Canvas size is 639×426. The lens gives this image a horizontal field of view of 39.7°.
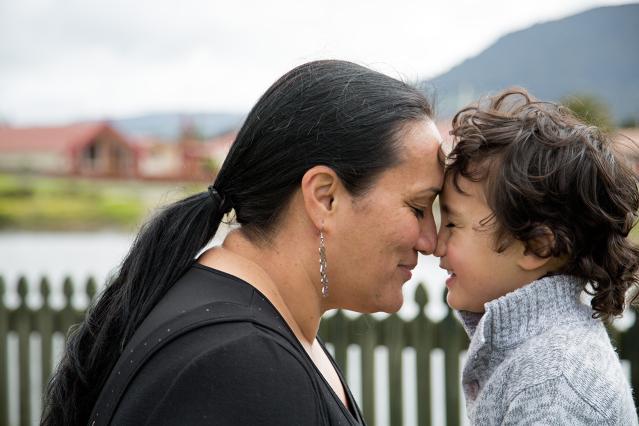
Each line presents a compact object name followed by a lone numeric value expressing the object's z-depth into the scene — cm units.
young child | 82
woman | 71
